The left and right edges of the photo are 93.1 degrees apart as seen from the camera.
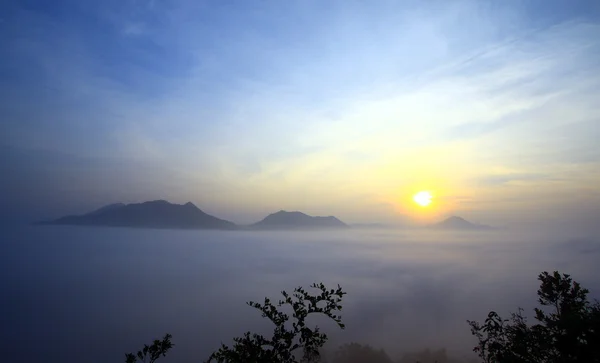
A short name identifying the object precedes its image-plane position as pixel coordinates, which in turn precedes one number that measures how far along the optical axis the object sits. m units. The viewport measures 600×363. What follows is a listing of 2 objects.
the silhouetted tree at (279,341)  8.80
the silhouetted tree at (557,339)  9.61
